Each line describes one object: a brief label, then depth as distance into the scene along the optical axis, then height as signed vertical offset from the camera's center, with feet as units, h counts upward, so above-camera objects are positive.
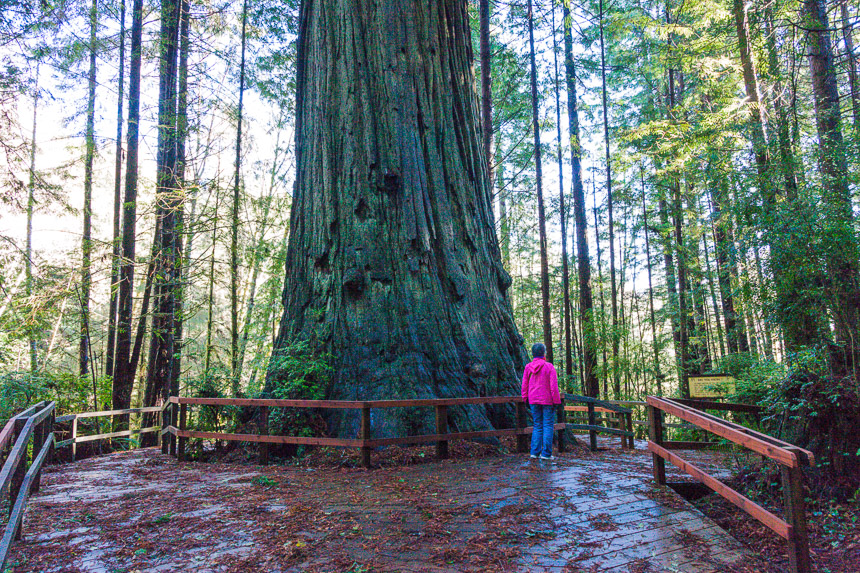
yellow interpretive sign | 36.22 -3.87
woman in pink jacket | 19.80 -2.31
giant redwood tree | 23.58 +6.30
